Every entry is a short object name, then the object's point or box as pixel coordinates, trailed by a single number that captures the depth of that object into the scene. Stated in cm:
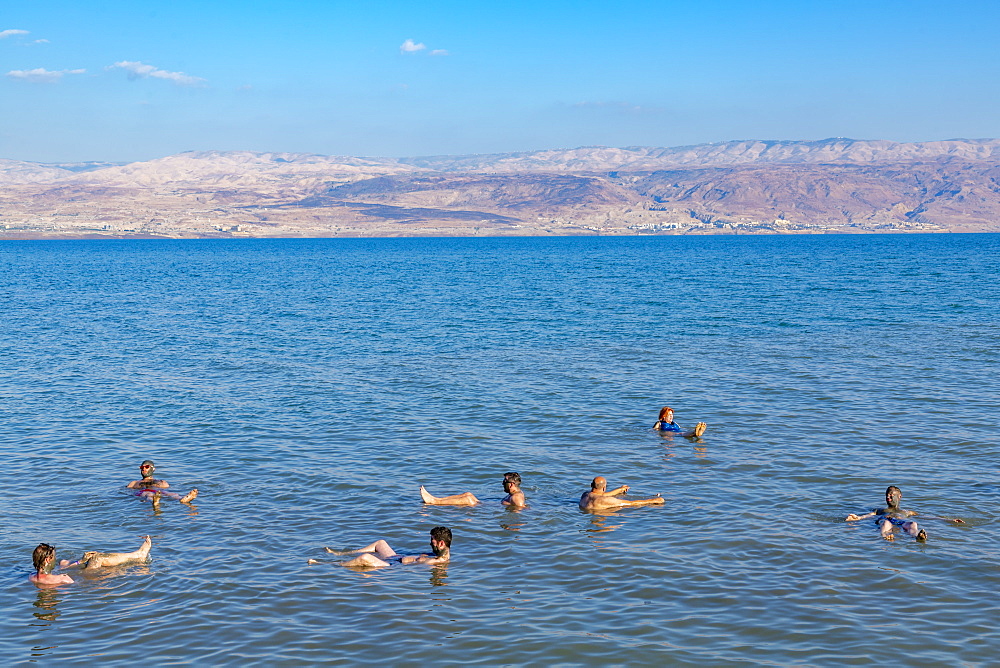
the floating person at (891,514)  2084
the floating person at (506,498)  2333
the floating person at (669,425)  3028
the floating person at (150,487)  2409
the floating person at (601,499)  2300
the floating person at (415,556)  1923
